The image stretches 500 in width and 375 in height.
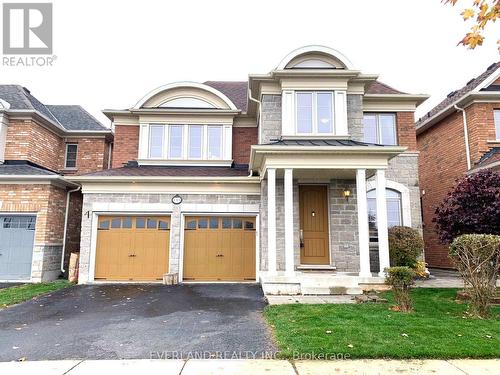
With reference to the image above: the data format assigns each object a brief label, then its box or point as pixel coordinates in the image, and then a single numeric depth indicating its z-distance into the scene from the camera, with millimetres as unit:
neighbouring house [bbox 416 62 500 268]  12641
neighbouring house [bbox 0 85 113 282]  11656
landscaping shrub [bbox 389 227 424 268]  10719
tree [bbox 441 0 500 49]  3644
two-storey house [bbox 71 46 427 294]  10750
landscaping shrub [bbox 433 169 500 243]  8742
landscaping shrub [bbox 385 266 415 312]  6871
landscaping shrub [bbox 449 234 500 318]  6527
